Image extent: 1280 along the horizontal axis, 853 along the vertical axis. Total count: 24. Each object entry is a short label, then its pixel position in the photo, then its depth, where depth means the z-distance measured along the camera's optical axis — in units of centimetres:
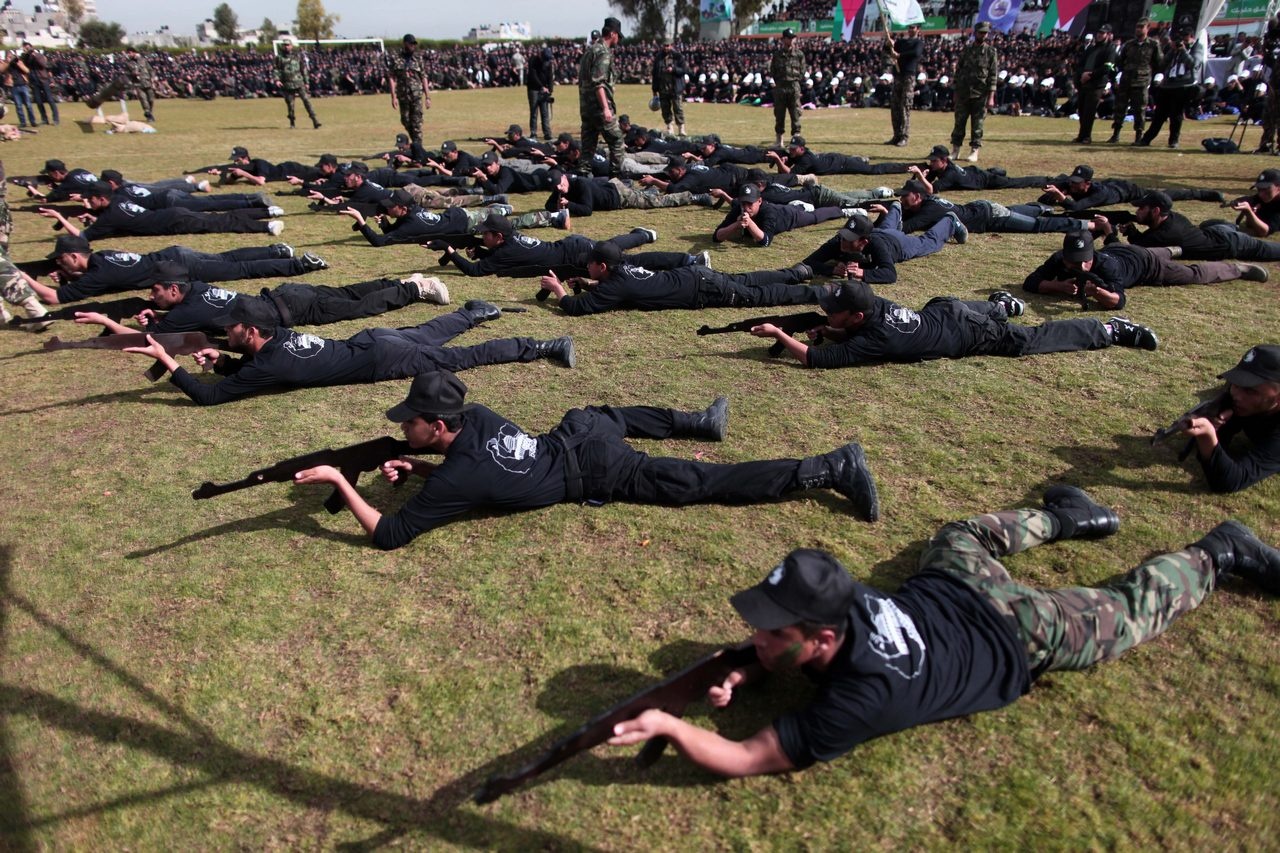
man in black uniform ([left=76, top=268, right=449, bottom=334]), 681
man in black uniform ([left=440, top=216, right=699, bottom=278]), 880
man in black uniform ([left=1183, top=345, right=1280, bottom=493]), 420
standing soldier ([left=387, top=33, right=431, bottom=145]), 1630
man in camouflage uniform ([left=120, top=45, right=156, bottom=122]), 2463
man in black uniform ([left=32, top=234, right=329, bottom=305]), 832
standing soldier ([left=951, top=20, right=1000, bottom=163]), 1467
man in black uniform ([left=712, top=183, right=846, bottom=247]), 985
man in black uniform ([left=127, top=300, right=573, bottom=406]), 585
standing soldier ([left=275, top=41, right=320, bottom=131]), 2222
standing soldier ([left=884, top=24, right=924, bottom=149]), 1598
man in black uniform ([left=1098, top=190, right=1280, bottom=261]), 832
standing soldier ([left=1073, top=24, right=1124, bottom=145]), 1741
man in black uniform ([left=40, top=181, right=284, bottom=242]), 1107
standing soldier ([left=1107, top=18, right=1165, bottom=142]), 1602
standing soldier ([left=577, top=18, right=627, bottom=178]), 1323
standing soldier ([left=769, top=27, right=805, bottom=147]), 1638
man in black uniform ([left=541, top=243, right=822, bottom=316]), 777
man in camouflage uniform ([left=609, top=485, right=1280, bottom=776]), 268
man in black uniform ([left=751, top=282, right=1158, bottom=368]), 613
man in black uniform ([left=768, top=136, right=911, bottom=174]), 1424
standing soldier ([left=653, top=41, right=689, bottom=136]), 1973
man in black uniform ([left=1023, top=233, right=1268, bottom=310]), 739
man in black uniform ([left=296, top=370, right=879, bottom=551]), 416
